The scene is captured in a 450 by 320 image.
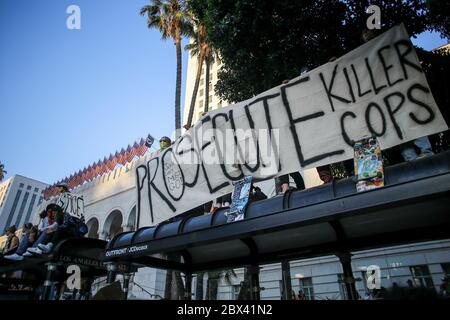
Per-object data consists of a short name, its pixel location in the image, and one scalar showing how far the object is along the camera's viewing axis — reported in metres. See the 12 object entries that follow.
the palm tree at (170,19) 20.12
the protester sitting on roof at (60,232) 6.39
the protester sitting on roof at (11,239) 10.46
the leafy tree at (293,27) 8.07
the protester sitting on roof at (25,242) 7.96
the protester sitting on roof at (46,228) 6.79
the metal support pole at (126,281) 5.91
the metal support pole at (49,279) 5.81
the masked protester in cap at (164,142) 7.89
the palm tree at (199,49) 20.52
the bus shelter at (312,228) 2.99
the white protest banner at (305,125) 4.05
